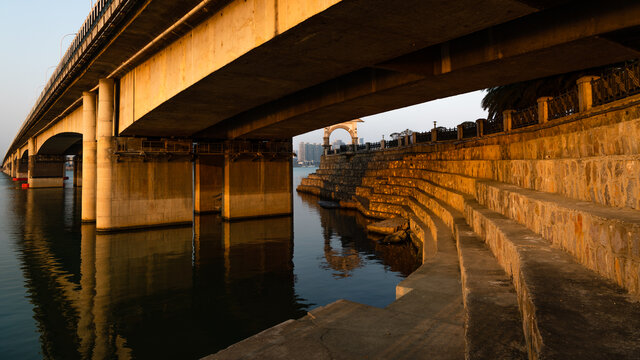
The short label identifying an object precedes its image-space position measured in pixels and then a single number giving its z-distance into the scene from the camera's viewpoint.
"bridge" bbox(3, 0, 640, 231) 9.07
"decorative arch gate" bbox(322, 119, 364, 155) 57.49
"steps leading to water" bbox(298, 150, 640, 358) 2.74
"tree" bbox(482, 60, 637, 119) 21.73
